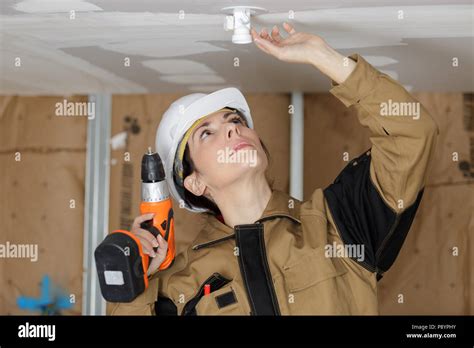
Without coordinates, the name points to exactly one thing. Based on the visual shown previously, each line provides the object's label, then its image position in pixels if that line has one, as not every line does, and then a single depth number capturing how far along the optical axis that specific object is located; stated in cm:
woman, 170
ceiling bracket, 169
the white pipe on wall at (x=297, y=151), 257
